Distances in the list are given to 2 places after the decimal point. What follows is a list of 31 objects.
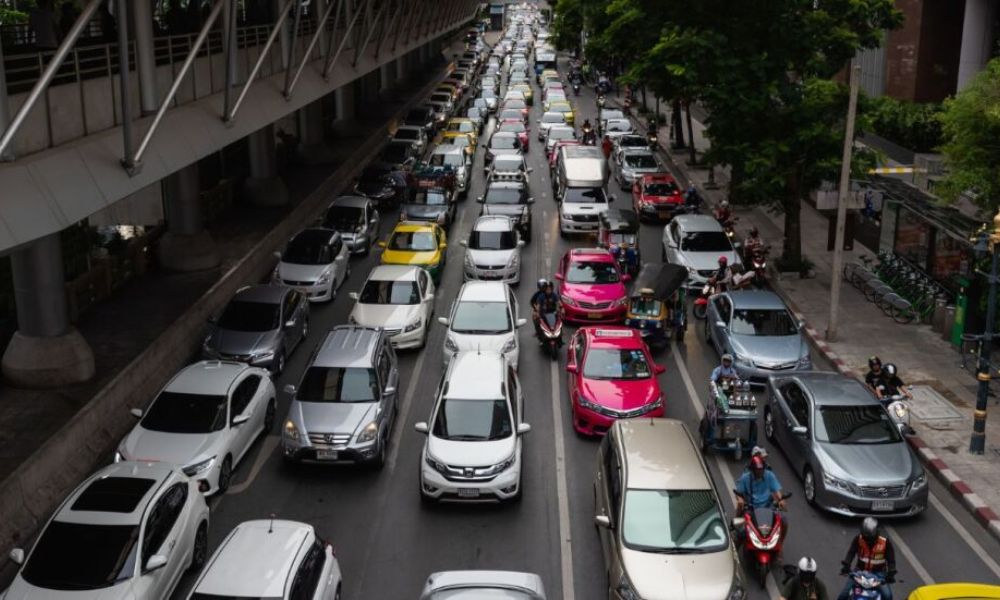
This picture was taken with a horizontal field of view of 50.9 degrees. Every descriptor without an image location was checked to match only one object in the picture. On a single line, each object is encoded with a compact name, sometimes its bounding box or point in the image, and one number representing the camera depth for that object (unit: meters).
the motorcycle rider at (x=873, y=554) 12.30
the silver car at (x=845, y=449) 15.20
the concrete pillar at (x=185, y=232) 25.94
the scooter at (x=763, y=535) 13.55
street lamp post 16.75
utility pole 22.53
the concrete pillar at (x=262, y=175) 34.12
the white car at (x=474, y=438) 15.28
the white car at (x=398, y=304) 22.44
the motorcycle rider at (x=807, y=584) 11.18
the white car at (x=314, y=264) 25.92
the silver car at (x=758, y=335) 20.48
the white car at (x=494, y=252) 27.23
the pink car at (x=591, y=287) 23.89
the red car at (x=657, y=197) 35.56
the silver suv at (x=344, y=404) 16.39
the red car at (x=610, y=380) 17.91
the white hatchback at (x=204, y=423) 15.56
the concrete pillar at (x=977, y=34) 34.94
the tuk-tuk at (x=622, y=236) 28.14
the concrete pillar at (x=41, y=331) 18.33
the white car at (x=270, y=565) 10.82
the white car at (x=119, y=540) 11.78
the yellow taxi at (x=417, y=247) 27.33
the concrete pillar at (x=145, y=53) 17.77
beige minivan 11.98
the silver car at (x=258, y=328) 20.61
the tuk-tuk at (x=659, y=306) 22.64
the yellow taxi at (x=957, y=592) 10.80
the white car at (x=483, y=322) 20.92
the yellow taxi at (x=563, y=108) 59.26
